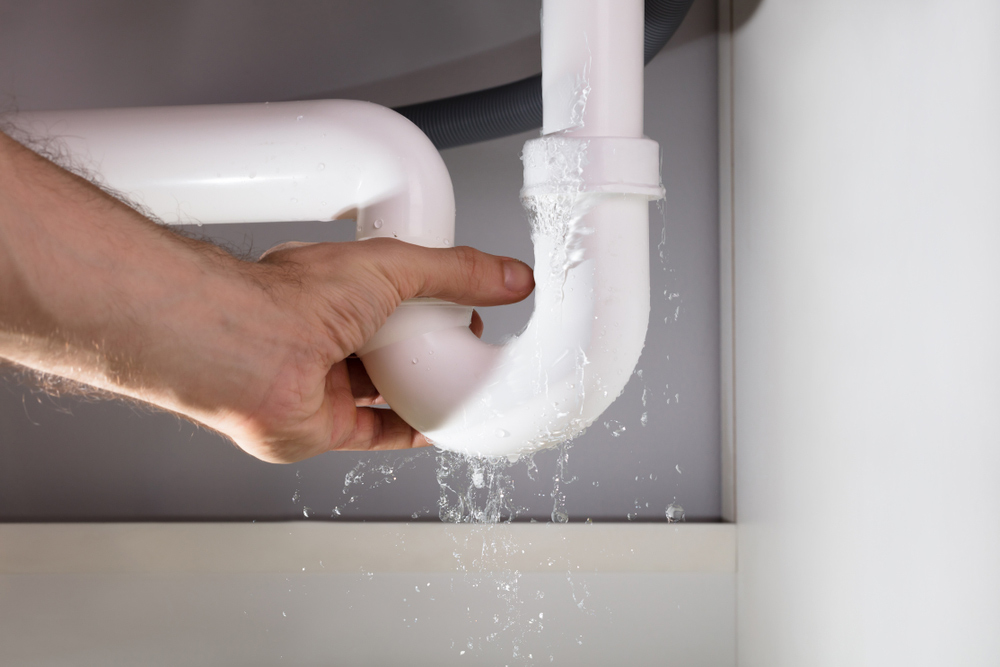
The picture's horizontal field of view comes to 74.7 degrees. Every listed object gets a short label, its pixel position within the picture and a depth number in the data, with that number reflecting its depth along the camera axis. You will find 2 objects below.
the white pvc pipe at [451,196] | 0.52
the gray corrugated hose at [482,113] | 0.87
